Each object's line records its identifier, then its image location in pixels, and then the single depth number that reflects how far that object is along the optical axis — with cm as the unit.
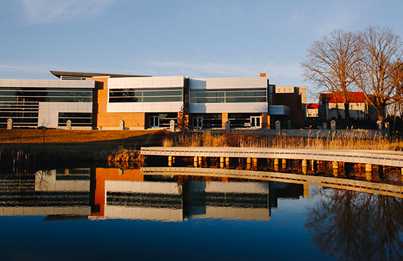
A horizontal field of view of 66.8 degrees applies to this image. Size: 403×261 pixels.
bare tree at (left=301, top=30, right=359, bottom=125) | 3931
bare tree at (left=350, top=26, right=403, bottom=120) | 3588
